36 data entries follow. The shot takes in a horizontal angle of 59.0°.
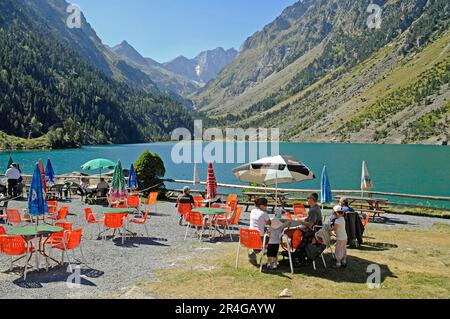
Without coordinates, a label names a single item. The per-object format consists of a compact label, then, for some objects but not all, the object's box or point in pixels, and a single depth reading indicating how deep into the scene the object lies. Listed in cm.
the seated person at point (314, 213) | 1100
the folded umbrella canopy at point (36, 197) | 1062
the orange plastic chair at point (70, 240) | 1017
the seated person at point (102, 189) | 2236
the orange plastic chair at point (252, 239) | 1002
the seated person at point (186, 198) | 1667
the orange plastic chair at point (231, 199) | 1772
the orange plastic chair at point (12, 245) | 947
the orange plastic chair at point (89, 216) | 1409
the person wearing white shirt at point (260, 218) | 1027
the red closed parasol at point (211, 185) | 1822
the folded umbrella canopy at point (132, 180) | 2267
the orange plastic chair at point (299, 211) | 1630
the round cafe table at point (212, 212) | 1388
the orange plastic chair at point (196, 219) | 1371
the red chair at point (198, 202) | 1797
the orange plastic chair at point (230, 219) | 1445
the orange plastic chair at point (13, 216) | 1417
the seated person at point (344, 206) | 1209
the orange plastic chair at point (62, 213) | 1484
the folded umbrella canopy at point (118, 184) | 1836
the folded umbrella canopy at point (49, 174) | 2439
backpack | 998
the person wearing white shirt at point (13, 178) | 2236
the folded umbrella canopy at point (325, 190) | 1605
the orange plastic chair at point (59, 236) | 1066
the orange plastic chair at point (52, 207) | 1652
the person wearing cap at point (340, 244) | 1023
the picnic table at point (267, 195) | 2159
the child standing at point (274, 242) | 993
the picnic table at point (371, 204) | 1883
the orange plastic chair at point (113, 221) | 1296
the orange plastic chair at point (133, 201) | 1855
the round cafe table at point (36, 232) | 988
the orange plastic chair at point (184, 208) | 1617
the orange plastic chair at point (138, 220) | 1415
